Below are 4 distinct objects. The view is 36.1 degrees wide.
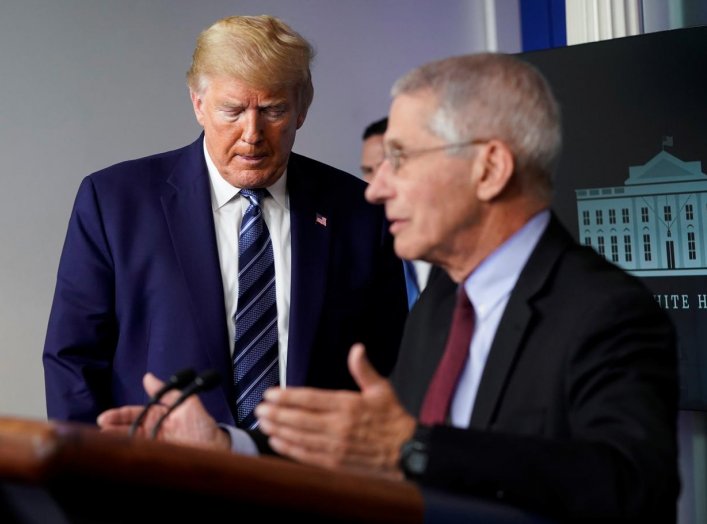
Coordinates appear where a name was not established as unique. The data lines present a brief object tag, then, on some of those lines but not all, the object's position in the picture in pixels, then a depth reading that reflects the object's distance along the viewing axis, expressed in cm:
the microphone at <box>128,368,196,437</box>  167
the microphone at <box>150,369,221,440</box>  164
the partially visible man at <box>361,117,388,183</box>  425
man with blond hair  263
